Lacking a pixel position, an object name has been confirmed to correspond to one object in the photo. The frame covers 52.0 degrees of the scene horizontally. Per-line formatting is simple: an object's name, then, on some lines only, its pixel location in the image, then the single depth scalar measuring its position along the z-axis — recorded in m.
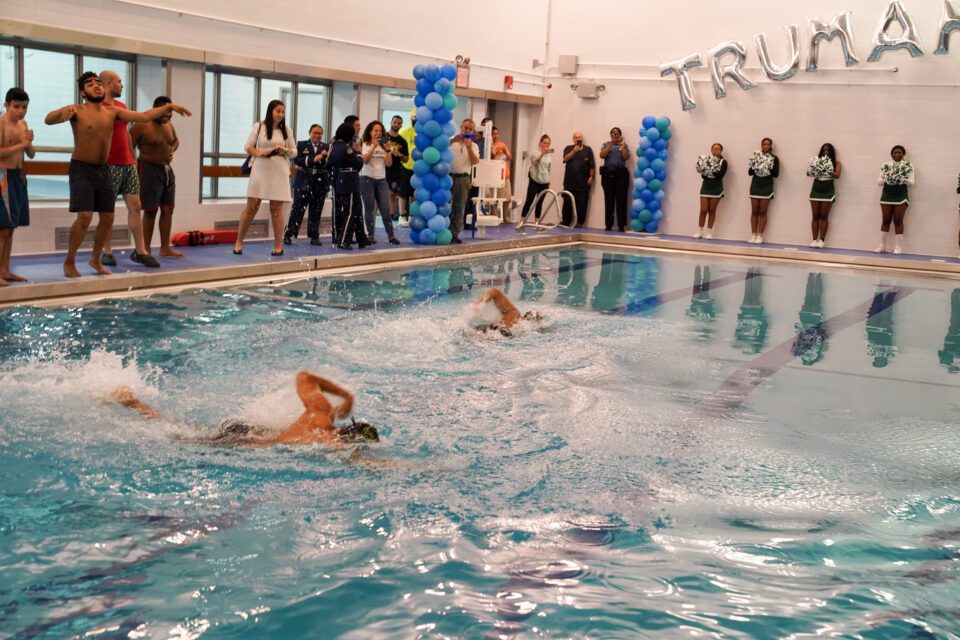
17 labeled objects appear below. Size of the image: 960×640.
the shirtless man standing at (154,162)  10.09
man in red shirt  9.50
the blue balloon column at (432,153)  13.45
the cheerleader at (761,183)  17.86
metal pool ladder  17.52
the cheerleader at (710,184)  18.34
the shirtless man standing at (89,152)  8.52
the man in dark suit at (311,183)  12.49
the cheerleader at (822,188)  17.34
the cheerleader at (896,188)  16.73
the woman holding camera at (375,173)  12.98
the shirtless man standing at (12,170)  8.02
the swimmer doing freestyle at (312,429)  4.67
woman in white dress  11.16
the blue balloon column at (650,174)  18.80
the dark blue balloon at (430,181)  13.78
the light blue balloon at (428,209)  13.84
